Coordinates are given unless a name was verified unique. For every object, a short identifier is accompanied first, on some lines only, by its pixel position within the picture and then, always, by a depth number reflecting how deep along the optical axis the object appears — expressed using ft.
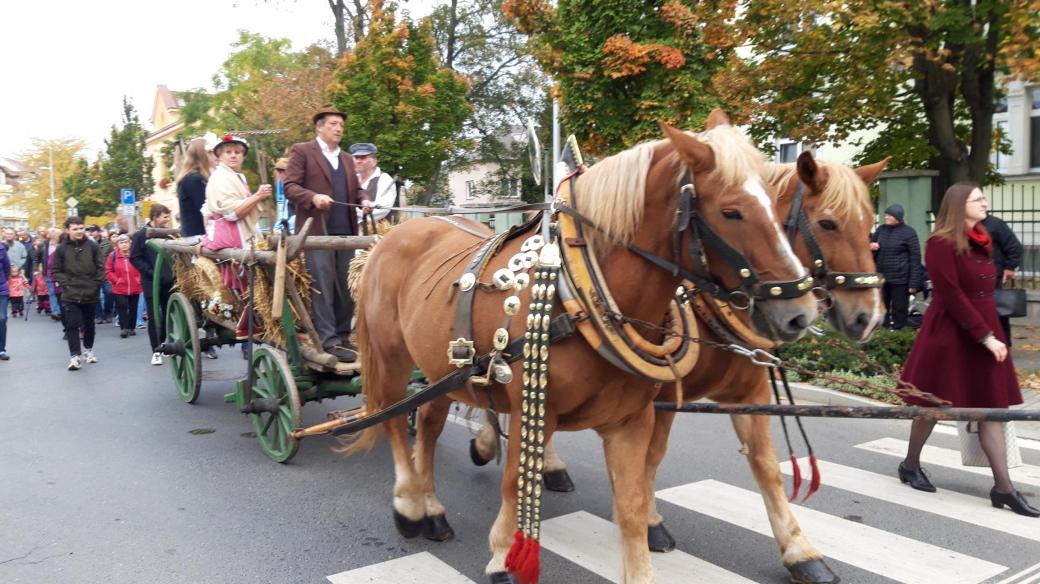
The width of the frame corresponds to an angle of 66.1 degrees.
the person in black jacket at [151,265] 29.27
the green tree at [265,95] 79.87
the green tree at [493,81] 90.58
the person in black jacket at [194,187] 24.86
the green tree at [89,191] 138.43
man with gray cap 22.45
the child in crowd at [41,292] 59.82
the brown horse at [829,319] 10.42
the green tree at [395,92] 61.46
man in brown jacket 18.93
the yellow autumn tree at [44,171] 182.70
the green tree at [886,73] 28.63
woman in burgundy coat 14.89
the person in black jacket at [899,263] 32.09
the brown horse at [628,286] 8.57
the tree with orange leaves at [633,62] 32.63
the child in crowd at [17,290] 59.00
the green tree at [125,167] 131.95
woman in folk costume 21.18
